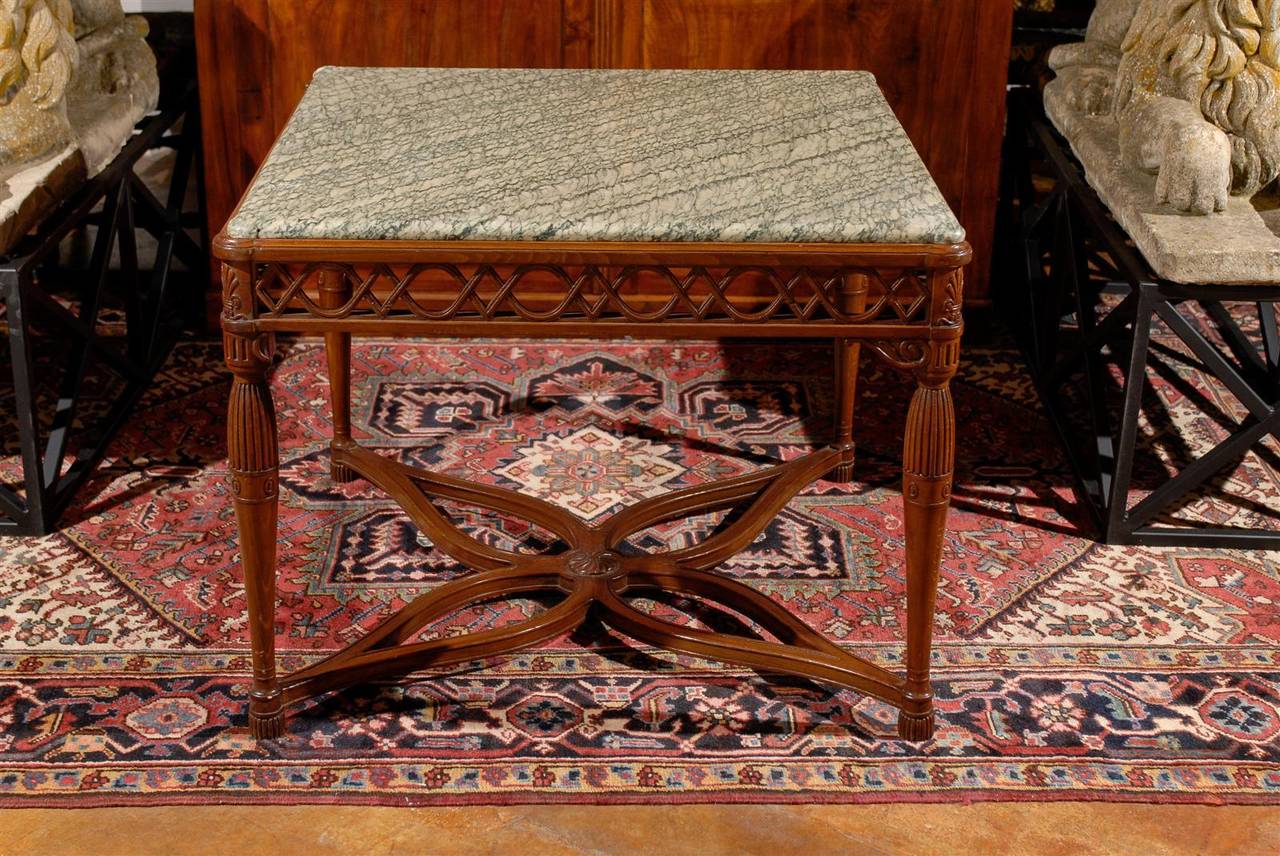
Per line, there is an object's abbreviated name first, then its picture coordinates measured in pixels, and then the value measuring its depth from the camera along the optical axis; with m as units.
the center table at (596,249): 2.47
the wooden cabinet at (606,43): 4.12
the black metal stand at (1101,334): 3.33
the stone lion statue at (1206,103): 3.29
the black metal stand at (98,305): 3.37
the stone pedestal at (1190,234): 3.17
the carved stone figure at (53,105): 3.44
